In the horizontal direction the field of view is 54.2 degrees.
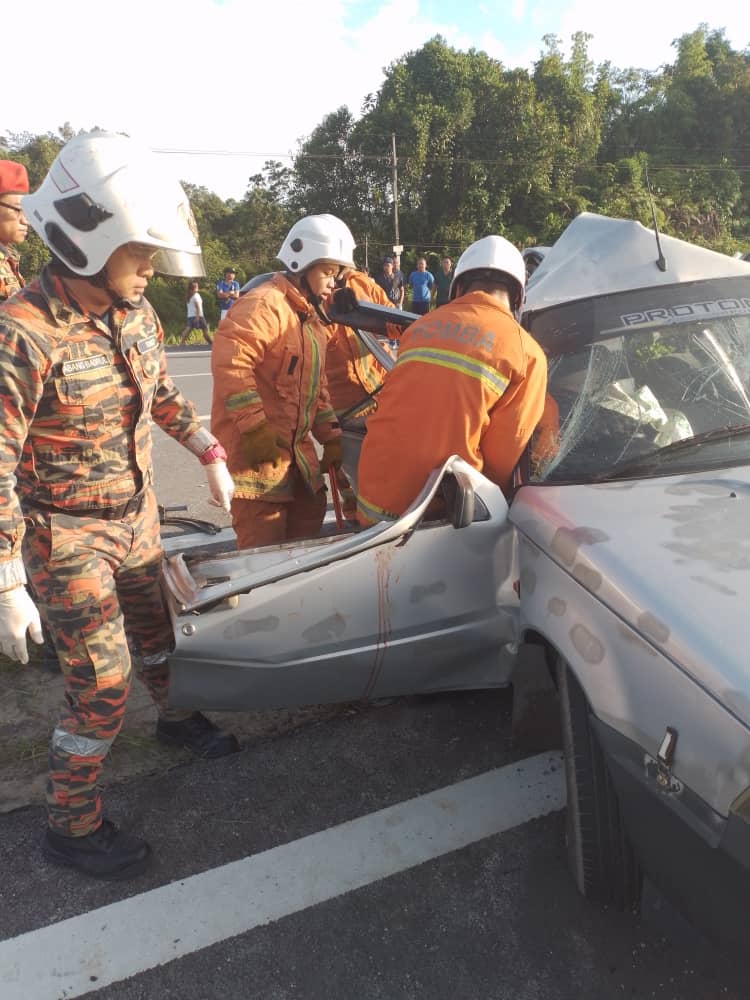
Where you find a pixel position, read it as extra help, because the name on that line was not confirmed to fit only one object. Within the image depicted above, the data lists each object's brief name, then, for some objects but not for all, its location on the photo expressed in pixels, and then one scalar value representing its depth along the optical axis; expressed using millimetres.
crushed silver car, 1361
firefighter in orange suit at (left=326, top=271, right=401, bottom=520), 3924
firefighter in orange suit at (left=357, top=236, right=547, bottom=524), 2145
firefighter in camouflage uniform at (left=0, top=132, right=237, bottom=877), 1788
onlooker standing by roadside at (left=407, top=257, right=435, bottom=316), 16016
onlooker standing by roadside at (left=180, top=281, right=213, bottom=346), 17266
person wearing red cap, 3404
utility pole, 30353
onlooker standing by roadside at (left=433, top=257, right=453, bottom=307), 17230
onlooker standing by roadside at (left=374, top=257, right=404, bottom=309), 16203
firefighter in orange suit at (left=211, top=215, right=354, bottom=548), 2938
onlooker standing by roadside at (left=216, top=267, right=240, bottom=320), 16609
